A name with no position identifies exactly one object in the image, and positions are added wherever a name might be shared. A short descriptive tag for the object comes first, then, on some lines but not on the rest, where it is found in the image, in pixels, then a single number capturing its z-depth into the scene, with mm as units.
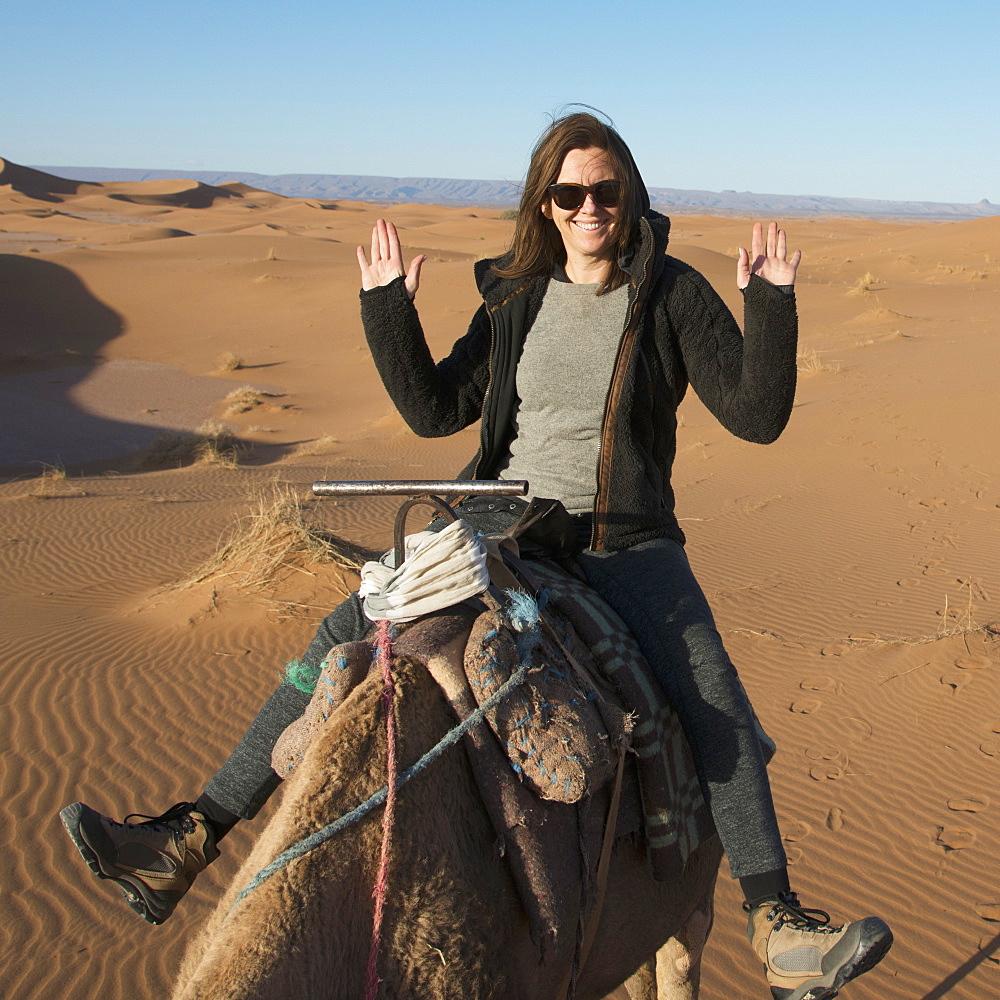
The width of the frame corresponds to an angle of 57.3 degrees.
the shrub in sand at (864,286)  28359
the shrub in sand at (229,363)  25922
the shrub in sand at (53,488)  11922
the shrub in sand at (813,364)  17672
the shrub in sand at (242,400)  21359
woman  2260
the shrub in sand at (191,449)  16391
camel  1485
